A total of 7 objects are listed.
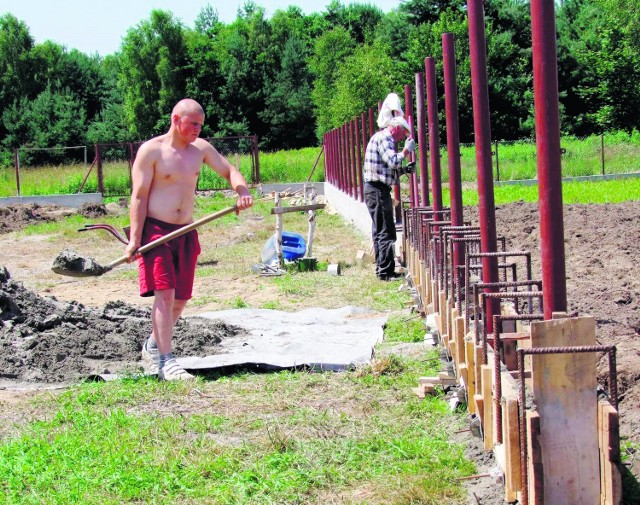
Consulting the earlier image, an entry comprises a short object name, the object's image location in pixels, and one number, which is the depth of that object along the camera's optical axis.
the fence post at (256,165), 32.25
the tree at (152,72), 64.62
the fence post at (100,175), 30.31
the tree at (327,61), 56.22
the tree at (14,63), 65.44
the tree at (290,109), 62.84
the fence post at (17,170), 30.95
